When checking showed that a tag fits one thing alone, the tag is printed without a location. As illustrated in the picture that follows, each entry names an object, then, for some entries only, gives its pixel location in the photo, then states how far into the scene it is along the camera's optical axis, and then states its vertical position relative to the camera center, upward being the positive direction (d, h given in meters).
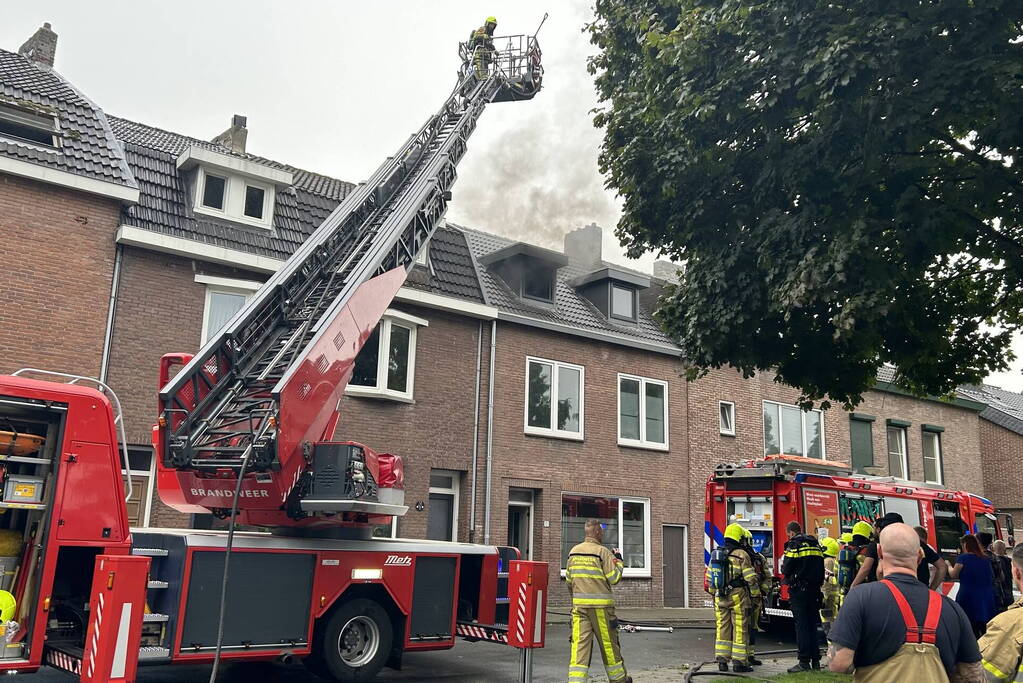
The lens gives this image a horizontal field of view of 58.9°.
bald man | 3.87 -0.32
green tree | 7.63 +3.66
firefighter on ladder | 13.42 +7.29
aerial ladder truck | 6.77 +0.09
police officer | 10.27 -0.34
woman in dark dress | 8.35 -0.26
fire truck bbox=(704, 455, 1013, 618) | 14.41 +0.87
